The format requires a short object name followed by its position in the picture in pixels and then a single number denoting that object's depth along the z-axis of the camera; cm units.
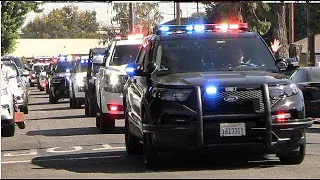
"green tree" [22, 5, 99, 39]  11944
